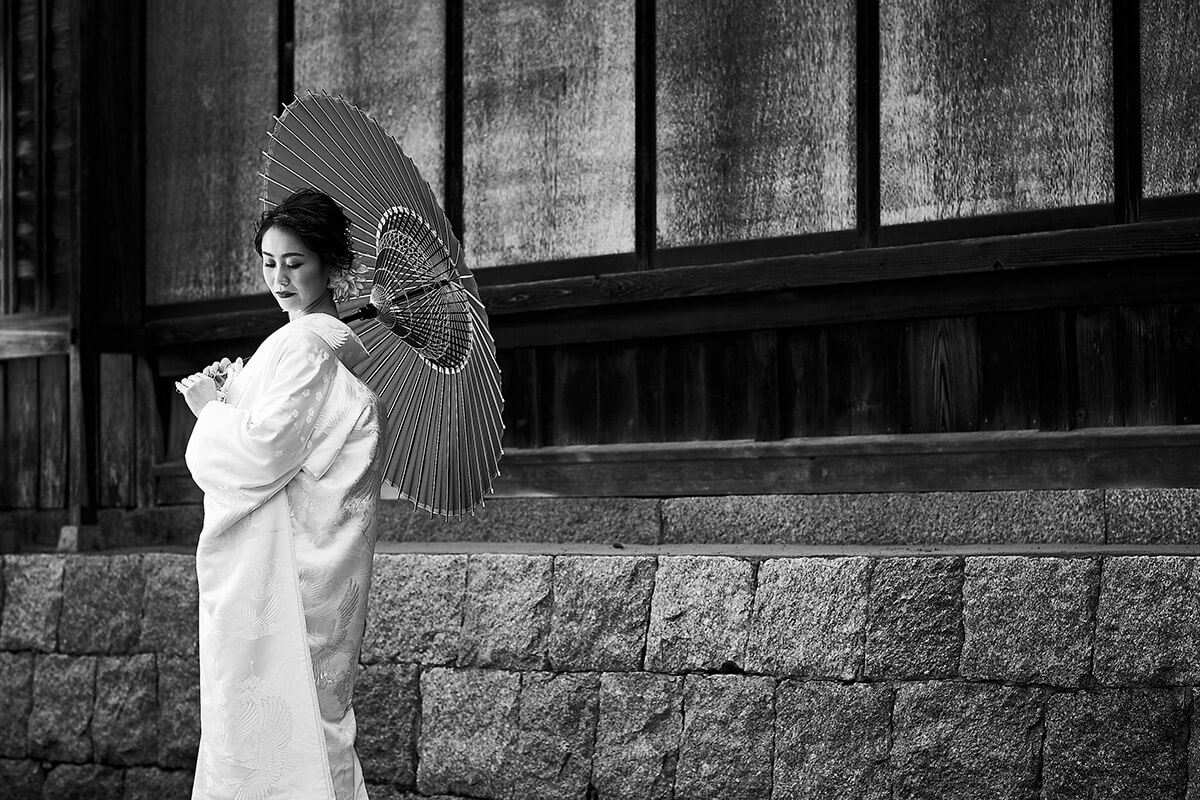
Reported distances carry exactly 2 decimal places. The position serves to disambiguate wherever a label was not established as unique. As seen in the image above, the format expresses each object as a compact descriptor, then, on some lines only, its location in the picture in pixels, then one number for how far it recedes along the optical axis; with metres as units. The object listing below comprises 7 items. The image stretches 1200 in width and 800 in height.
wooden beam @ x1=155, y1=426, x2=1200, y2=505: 5.60
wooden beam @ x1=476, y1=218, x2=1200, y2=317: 5.54
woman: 4.24
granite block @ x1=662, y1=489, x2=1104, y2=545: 5.70
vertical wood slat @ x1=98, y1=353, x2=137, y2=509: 8.53
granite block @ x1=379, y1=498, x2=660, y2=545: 6.75
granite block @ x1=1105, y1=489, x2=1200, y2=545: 5.44
